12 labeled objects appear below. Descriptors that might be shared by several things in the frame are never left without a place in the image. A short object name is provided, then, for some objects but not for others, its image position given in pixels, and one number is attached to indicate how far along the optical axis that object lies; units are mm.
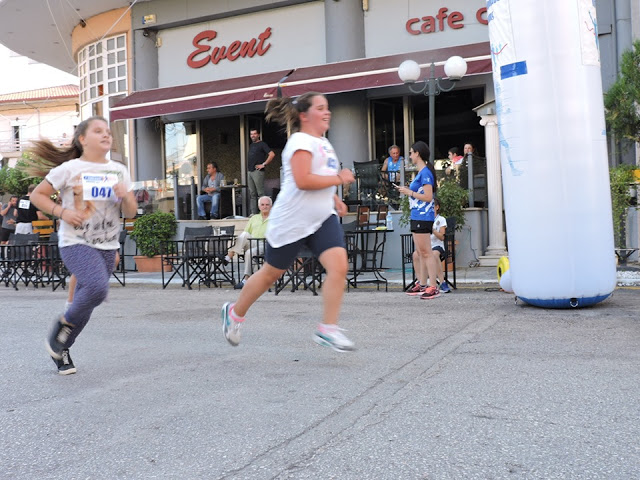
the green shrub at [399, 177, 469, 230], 13008
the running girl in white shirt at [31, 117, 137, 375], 4805
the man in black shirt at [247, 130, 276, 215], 16281
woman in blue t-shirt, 8727
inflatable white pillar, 7098
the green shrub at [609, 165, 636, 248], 10945
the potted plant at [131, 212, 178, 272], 15984
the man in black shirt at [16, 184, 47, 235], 16047
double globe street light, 12109
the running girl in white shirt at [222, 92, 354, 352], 4820
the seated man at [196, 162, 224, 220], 17094
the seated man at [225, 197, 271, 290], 11492
